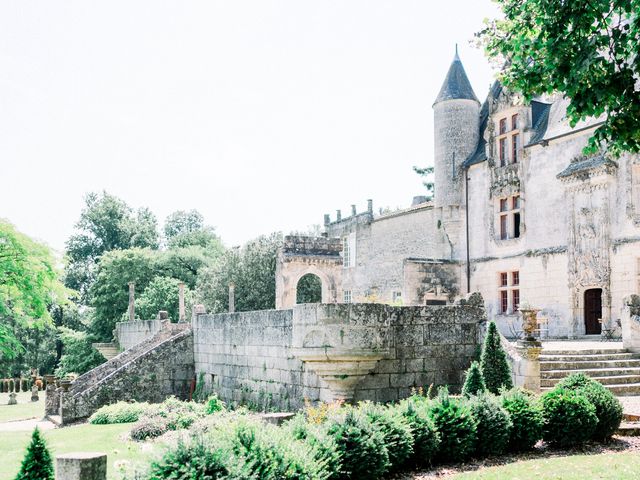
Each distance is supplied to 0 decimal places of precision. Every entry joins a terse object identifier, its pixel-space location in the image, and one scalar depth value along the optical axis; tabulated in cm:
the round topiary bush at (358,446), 892
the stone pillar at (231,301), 2610
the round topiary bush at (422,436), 1004
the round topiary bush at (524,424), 1088
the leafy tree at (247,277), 3981
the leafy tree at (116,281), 4734
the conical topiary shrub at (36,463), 722
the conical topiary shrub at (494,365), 1337
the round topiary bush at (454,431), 1034
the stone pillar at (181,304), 2820
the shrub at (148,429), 1605
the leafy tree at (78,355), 4400
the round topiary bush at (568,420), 1091
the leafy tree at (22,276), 2829
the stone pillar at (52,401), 2381
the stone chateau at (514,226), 2208
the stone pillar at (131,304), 3666
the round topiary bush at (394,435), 961
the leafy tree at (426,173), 5497
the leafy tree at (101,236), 6650
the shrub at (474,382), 1242
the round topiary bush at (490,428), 1065
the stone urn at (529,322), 1419
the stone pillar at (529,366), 1412
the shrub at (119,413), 1994
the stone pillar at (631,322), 1700
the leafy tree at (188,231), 6638
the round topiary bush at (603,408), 1115
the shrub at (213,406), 1861
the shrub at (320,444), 845
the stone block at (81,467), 661
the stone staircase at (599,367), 1516
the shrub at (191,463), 688
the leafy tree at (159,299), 4394
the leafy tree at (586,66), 886
